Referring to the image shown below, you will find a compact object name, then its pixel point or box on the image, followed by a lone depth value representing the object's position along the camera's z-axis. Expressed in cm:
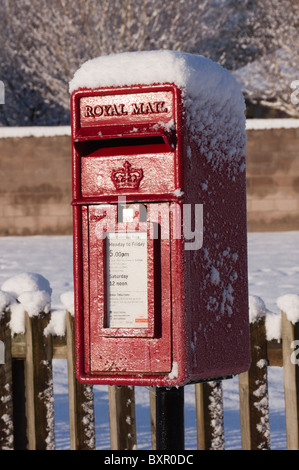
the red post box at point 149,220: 639
